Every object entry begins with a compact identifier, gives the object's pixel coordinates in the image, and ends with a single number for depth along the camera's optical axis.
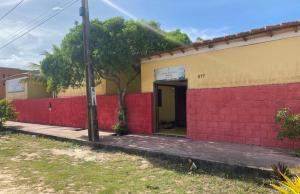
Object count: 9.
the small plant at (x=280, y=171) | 4.37
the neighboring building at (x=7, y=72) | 25.94
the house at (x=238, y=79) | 6.32
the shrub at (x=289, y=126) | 5.82
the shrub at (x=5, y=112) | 13.65
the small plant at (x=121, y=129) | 9.72
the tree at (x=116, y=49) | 8.87
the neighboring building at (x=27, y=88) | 17.41
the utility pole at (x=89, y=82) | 8.48
